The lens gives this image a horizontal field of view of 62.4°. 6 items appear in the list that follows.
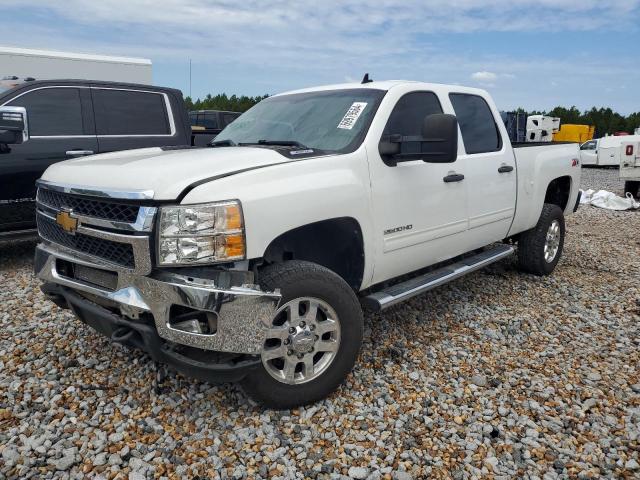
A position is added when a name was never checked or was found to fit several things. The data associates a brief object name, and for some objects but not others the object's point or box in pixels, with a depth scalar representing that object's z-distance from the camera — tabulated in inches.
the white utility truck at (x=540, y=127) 976.6
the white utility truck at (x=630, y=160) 470.9
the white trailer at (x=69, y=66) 504.7
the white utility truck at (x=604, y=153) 873.5
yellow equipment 1299.2
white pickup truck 99.7
